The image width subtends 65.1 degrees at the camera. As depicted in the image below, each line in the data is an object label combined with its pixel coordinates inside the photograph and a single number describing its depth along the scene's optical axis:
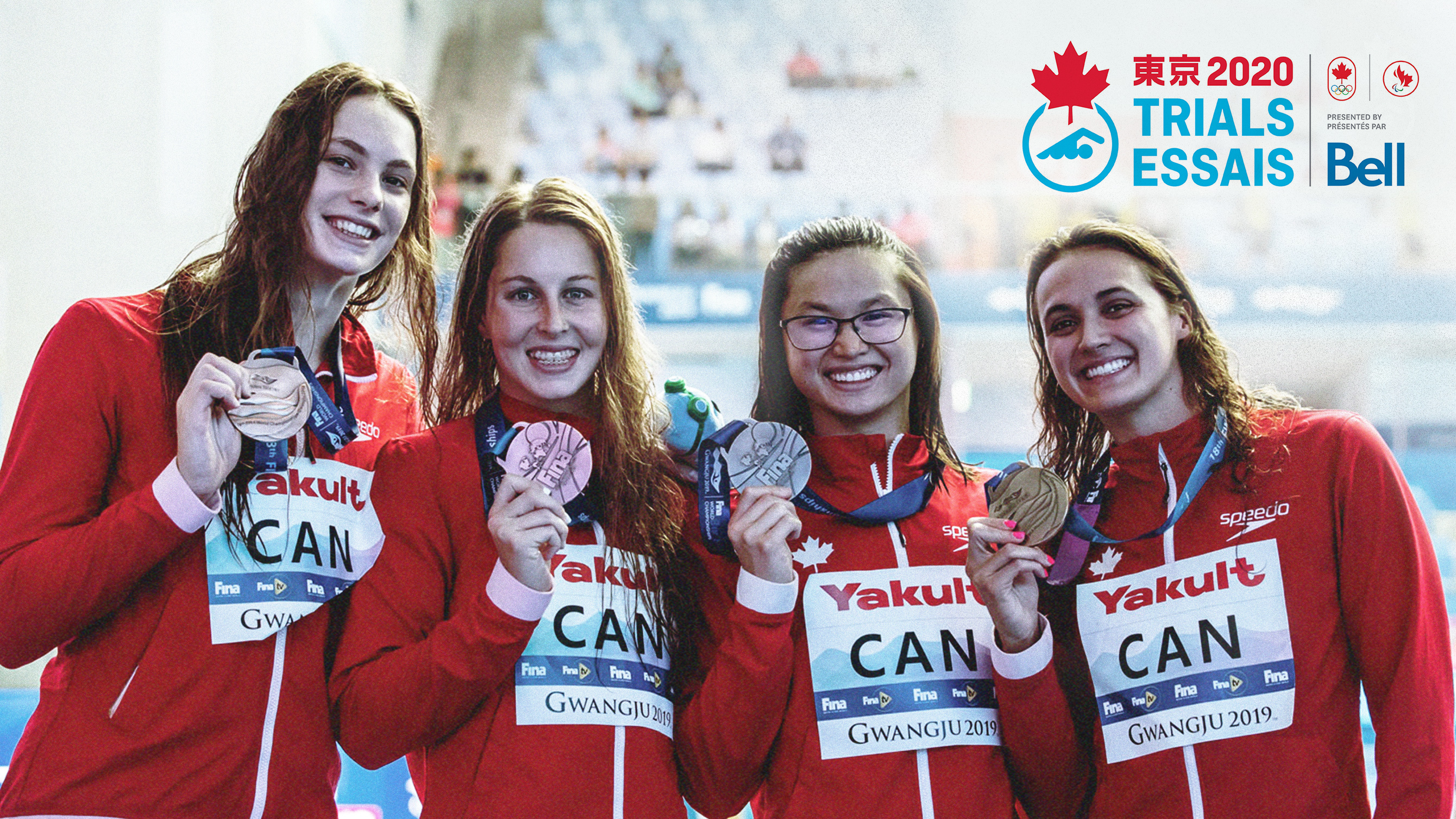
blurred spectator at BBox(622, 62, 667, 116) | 8.70
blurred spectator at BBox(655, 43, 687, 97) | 8.89
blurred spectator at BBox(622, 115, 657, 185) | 8.01
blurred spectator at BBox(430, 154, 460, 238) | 7.62
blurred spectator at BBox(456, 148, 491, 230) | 7.73
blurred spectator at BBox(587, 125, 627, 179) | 8.09
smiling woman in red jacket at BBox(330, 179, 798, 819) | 1.78
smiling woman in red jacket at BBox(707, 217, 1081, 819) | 1.91
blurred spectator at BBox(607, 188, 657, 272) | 7.06
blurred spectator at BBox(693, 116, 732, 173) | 7.85
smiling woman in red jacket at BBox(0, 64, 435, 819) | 1.74
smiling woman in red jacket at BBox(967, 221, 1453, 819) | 1.84
